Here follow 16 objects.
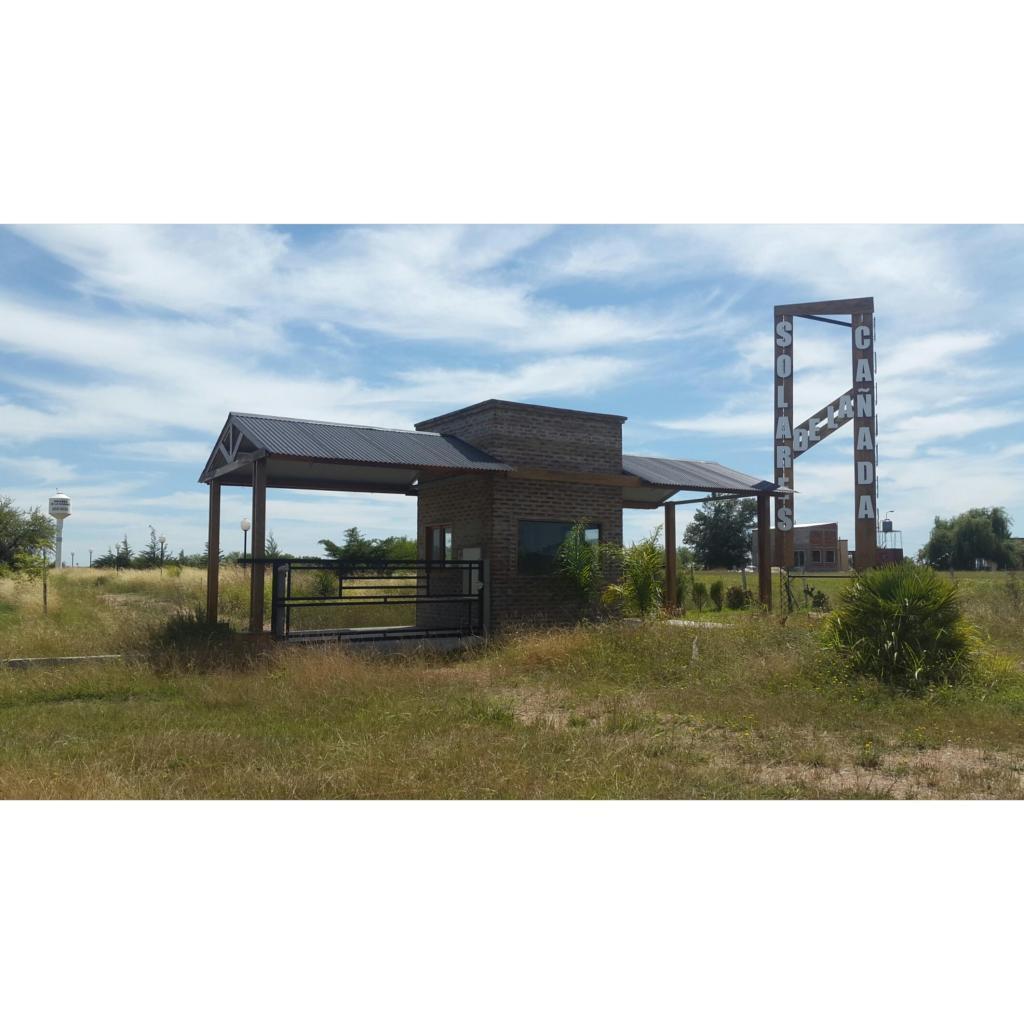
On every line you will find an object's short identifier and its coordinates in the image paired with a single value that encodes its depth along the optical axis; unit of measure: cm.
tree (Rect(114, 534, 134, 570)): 5184
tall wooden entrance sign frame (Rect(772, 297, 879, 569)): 3112
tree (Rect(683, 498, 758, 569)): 6094
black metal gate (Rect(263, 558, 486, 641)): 1361
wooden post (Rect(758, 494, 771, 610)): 1936
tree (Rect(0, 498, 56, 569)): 3291
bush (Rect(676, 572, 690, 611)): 2292
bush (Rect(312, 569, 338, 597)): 1946
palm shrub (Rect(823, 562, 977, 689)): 1051
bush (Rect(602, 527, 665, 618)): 1586
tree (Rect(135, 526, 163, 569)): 5044
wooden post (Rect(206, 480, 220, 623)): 1507
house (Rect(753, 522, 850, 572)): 6881
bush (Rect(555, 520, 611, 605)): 1641
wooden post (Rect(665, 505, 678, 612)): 1925
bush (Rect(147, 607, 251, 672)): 1184
